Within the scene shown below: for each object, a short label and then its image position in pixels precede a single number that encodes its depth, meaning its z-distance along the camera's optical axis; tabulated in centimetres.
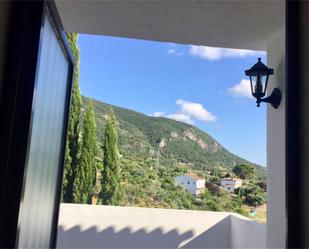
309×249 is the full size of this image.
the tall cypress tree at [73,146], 591
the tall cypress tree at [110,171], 616
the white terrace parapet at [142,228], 471
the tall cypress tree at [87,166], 595
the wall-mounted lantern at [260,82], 257
